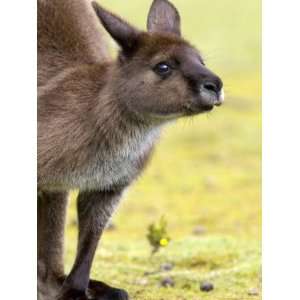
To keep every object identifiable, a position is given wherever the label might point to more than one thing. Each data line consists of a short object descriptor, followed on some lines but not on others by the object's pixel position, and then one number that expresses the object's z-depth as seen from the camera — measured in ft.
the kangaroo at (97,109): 39.70
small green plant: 53.06
